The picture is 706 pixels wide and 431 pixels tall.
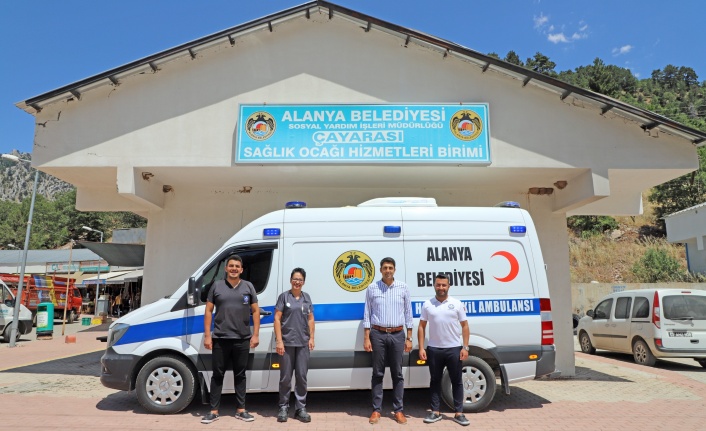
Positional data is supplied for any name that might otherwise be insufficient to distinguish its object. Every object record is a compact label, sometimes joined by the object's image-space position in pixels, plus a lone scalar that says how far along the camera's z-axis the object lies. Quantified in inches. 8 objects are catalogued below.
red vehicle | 877.8
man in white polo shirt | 227.9
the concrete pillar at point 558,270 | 360.5
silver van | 414.3
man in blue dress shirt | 229.6
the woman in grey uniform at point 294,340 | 231.6
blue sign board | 324.8
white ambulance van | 243.4
